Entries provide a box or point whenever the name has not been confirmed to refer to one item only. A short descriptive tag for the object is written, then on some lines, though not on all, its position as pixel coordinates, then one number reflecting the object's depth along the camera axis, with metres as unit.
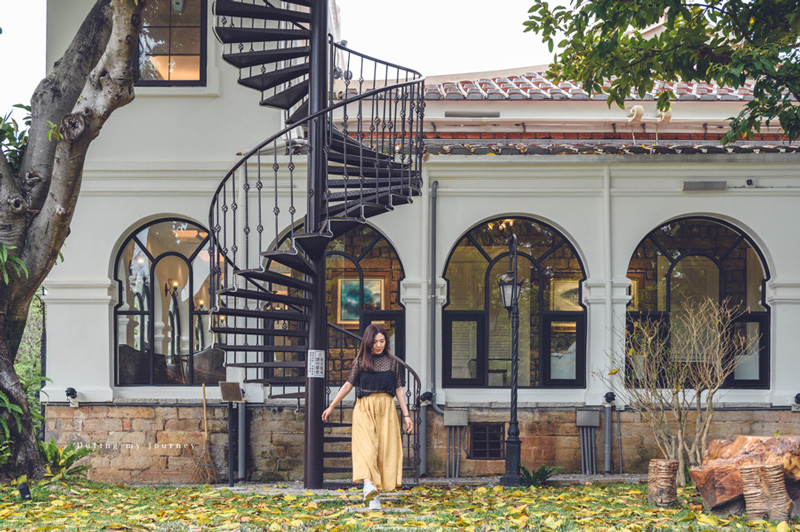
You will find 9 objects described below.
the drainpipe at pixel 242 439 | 10.41
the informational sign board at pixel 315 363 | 8.88
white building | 10.64
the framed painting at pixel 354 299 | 11.14
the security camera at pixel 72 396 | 10.53
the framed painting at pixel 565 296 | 11.11
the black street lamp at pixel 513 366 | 9.36
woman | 7.39
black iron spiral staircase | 8.66
